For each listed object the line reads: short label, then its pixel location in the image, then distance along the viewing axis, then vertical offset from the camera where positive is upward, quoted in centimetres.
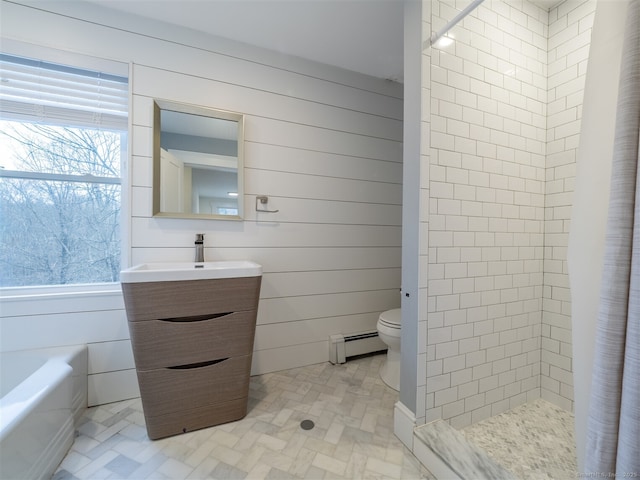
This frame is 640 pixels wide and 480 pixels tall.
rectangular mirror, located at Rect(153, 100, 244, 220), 176 +47
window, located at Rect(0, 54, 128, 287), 155 +34
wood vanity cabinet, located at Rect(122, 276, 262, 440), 133 -60
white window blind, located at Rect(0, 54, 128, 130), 153 +79
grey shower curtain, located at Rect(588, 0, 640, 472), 56 -12
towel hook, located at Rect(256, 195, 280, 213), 198 +22
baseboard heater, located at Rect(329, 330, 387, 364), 222 -92
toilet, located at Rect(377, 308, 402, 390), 180 -71
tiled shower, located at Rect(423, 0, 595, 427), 139 +18
